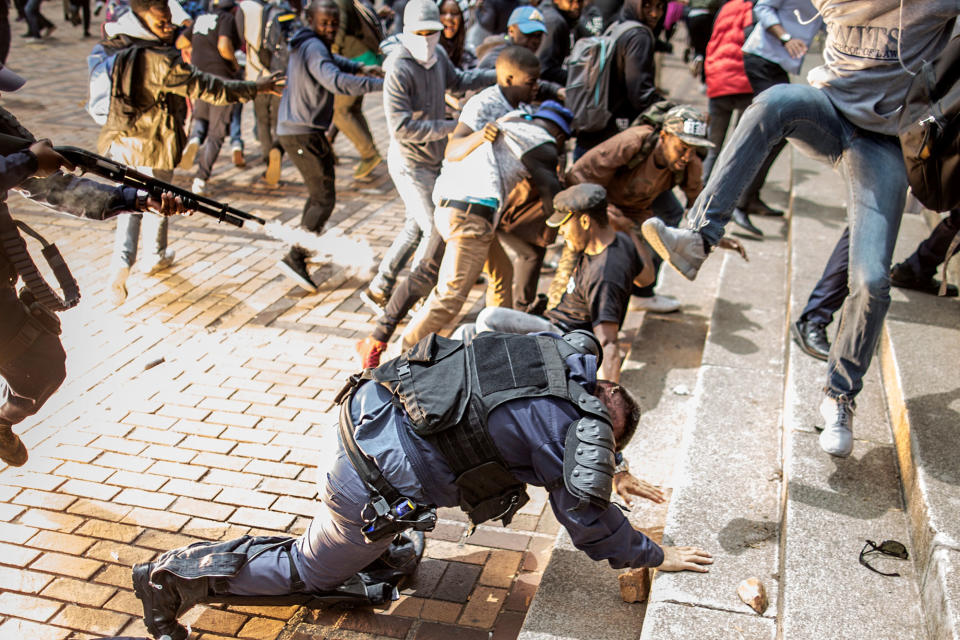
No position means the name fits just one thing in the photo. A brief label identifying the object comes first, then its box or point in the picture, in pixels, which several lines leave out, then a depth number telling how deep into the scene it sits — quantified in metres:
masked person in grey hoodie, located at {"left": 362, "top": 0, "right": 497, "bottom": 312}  5.52
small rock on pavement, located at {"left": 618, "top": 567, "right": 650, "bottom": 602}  3.35
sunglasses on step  3.21
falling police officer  2.81
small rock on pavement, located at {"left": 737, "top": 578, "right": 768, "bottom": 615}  3.10
